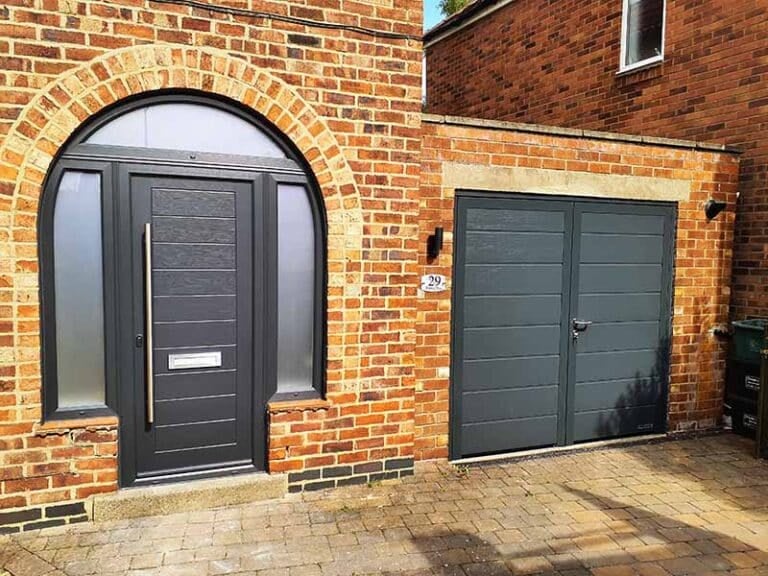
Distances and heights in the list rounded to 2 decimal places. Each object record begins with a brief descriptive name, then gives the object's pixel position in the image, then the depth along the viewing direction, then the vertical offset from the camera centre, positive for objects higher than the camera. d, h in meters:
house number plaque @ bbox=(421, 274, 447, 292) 4.54 -0.20
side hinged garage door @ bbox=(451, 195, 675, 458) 4.74 -0.54
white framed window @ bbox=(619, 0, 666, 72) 6.87 +2.74
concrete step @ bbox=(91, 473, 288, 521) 3.69 -1.60
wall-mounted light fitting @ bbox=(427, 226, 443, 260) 4.44 +0.10
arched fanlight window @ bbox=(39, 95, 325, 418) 3.58 +0.26
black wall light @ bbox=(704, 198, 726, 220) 5.40 +0.49
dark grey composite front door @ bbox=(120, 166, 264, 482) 3.73 -0.43
